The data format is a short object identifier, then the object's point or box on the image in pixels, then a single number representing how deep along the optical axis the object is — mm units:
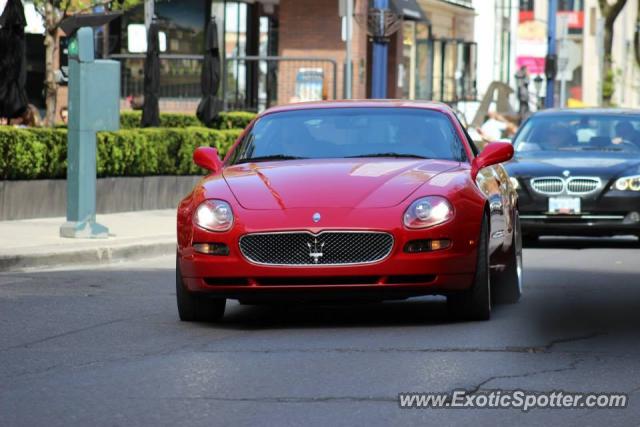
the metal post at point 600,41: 71812
